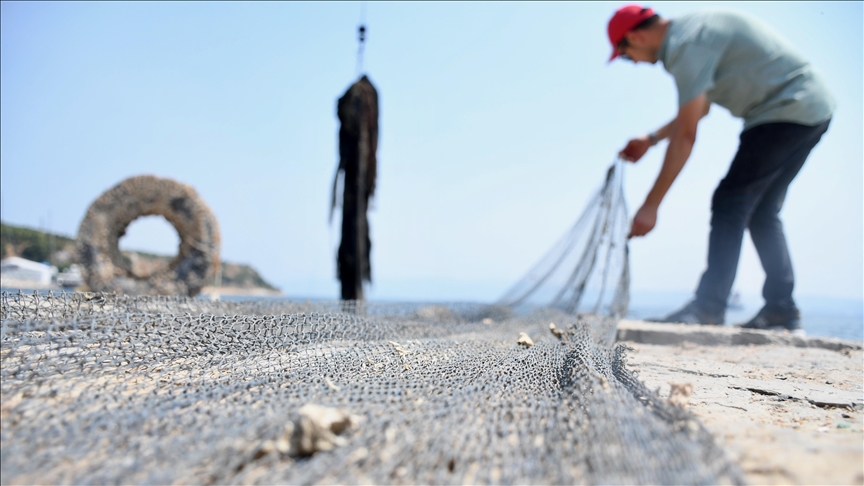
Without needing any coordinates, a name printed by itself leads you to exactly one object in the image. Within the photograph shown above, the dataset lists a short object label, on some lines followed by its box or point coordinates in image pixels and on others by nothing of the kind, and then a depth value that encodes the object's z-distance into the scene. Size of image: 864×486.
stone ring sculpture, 8.05
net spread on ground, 0.72
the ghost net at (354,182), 6.50
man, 2.76
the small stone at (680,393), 1.11
